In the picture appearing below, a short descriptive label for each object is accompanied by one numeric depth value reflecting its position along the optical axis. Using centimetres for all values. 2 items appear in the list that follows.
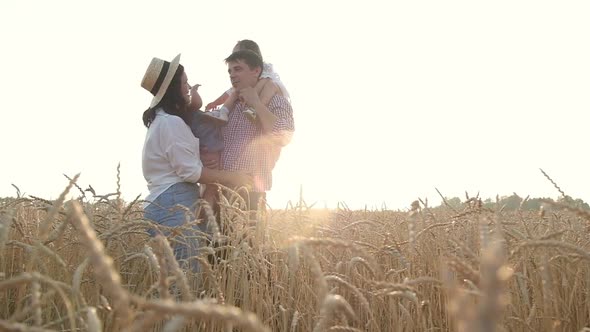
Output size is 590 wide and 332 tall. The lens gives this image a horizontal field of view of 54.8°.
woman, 354
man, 413
